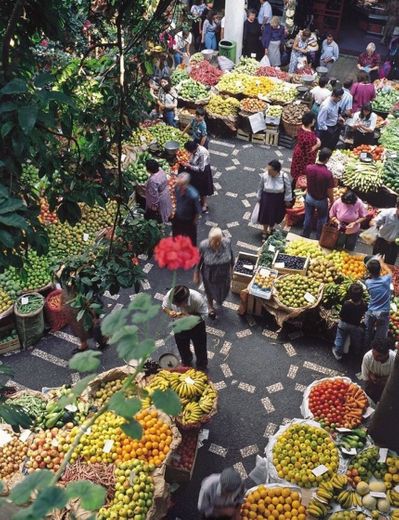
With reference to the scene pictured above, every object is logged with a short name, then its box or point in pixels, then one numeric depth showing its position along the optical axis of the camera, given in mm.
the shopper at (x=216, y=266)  6977
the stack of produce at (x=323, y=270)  7652
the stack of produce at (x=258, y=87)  11781
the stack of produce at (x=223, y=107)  11555
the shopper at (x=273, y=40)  13781
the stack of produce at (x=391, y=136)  10219
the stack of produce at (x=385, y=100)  11398
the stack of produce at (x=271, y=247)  7887
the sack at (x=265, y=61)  13430
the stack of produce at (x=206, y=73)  12359
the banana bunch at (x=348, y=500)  5250
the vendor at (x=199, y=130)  9609
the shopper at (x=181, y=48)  13283
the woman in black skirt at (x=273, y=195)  8273
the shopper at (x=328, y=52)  13391
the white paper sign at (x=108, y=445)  5465
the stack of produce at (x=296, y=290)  7328
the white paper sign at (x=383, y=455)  5516
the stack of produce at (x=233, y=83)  11891
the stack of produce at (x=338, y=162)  9727
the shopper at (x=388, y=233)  7859
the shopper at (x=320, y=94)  10883
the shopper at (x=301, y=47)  13312
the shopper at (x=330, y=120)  10047
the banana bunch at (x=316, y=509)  5164
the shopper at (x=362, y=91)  11029
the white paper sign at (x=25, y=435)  5725
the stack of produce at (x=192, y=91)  11680
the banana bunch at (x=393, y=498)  5242
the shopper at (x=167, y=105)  11134
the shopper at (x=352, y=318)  6582
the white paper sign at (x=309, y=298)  7331
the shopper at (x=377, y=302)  6590
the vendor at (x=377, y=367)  6039
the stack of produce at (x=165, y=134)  10578
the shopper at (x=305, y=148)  8968
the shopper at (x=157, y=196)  8264
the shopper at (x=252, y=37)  14214
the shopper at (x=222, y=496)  4637
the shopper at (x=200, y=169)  8882
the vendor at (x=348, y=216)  8008
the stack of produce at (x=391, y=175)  9398
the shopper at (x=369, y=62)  12852
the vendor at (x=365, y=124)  10562
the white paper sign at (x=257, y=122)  11336
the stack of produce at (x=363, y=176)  9477
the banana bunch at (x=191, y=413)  5871
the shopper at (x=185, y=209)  7679
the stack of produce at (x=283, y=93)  11480
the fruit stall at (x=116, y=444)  5203
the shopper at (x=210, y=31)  14219
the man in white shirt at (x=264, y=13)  14366
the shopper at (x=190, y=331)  6215
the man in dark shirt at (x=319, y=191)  8148
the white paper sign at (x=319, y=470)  5418
